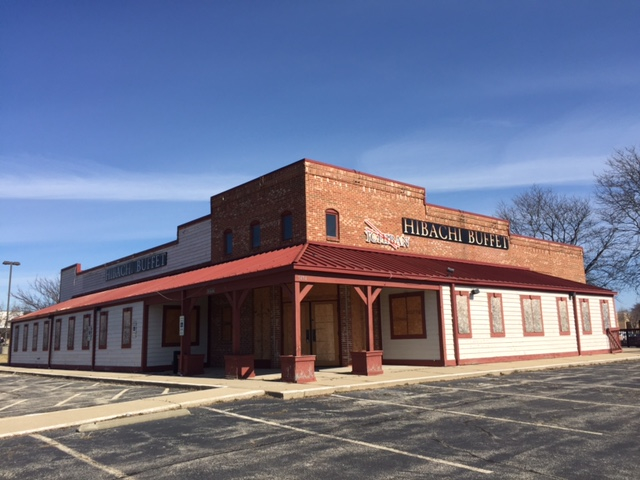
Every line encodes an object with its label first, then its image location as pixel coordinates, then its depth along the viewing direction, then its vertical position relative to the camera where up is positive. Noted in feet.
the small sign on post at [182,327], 64.44 +1.43
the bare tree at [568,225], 161.39 +33.80
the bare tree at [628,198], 132.98 +32.10
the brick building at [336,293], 58.49 +5.27
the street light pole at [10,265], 168.96 +24.16
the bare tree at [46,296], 231.09 +18.91
